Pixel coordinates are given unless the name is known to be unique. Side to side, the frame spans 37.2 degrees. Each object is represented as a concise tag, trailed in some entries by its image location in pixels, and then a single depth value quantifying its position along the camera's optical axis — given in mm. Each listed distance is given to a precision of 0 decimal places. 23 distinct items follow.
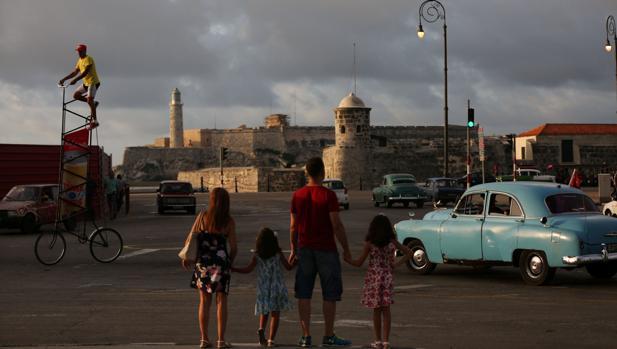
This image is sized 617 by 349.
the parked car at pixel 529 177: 44062
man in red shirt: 8773
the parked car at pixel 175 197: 39438
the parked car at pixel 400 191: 41250
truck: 34812
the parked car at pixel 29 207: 27031
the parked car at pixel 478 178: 55750
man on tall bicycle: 19875
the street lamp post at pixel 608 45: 40469
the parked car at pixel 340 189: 40281
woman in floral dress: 8820
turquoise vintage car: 13344
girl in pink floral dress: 8781
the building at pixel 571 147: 78312
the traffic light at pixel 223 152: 56878
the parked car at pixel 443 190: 42000
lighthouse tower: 162375
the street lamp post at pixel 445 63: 41500
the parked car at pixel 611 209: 27078
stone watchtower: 75188
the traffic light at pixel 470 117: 38094
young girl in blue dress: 8805
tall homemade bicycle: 18234
